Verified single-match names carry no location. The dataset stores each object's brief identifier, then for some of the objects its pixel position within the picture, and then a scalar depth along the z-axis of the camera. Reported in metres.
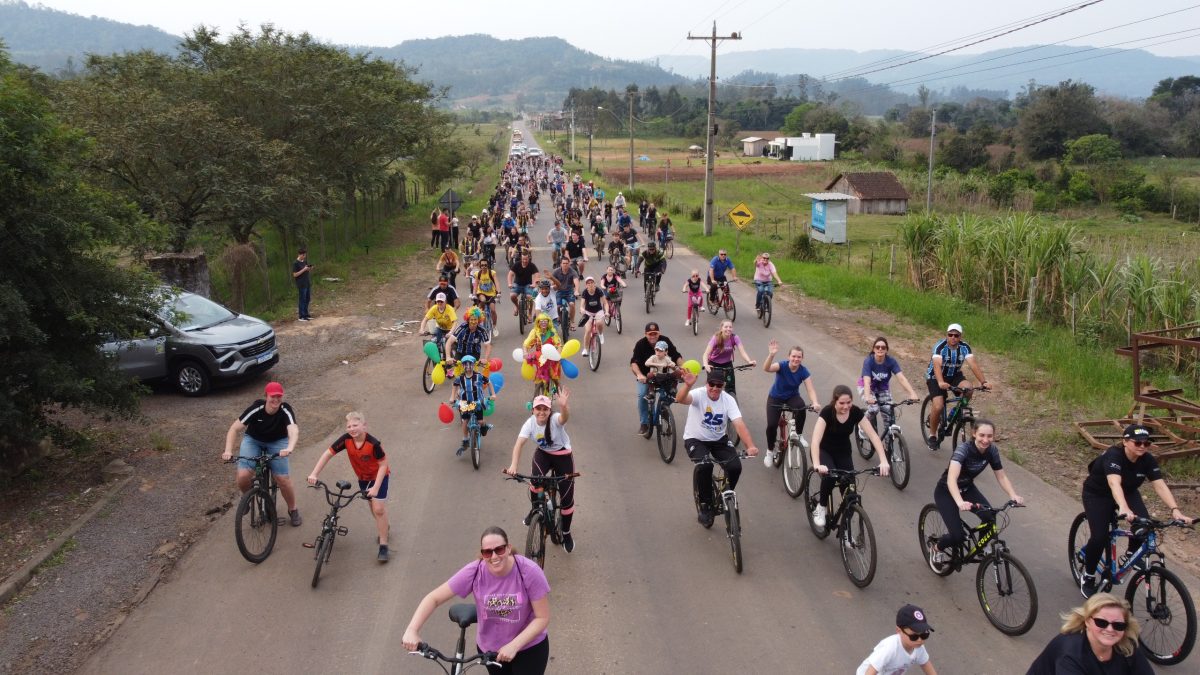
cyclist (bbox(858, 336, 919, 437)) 10.04
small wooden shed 55.72
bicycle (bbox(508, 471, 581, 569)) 7.64
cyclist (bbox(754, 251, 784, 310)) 17.78
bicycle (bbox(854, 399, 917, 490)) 9.72
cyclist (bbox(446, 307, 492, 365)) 11.79
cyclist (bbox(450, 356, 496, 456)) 10.62
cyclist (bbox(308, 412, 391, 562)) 7.84
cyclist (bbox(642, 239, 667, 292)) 20.10
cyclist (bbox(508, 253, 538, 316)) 17.38
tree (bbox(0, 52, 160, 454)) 9.06
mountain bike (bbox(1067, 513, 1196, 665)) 6.23
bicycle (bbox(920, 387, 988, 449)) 10.45
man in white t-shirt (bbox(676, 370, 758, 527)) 8.27
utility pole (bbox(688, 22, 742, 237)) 32.39
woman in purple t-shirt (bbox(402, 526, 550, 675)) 4.89
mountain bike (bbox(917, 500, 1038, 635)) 6.70
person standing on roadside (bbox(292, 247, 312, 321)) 18.97
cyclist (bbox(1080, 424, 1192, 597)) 6.64
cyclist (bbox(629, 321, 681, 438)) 10.77
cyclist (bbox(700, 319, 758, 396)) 11.05
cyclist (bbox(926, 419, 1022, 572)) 7.11
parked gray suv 13.35
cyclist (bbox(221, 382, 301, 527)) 8.31
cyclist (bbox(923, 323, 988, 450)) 10.44
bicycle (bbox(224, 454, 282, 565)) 8.13
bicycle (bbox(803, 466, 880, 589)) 7.42
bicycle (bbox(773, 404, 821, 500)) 9.45
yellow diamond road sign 27.52
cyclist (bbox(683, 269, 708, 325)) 16.59
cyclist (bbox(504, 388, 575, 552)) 7.86
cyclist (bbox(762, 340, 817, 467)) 9.87
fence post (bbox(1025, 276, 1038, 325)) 16.98
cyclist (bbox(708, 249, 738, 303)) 17.94
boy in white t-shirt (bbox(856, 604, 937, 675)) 4.77
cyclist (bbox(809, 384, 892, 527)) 7.98
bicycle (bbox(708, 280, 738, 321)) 18.42
